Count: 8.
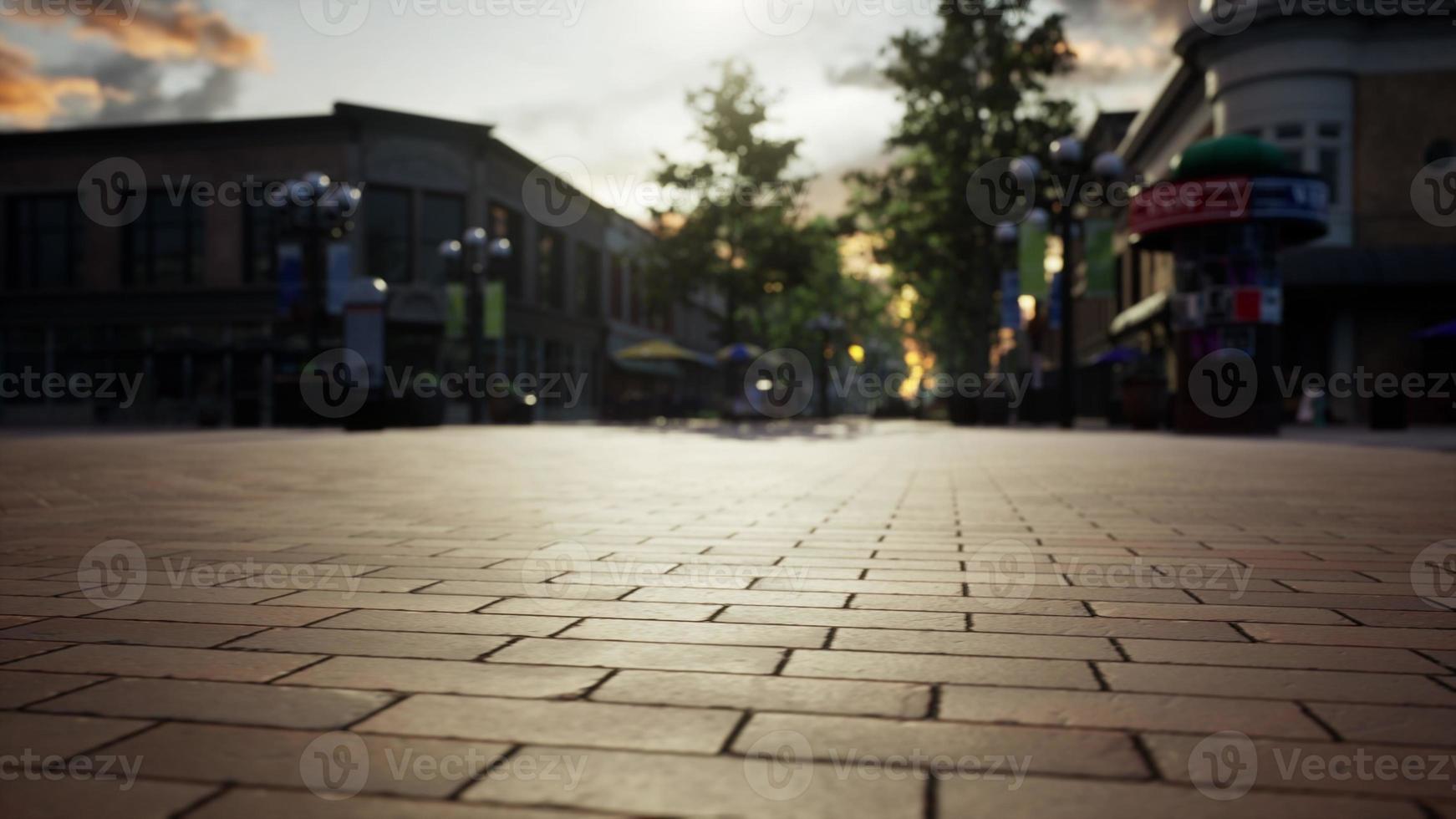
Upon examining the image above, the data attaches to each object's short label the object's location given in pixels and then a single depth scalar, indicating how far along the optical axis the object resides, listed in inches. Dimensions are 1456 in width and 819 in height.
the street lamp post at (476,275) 1119.6
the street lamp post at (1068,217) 805.9
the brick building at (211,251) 1307.8
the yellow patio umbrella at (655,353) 1322.6
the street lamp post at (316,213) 880.9
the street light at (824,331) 1547.7
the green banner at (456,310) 1234.0
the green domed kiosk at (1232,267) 689.0
